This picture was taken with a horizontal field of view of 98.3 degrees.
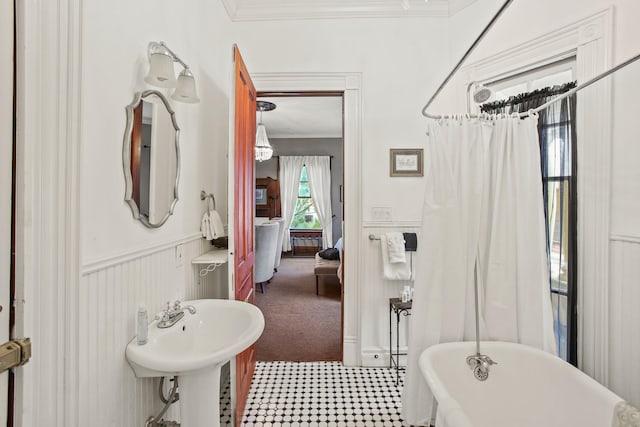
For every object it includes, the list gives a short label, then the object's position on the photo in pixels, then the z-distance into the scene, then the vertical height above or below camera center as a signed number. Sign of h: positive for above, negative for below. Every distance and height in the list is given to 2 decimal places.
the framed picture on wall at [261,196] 6.29 +0.40
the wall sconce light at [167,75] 1.19 +0.64
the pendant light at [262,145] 4.30 +1.11
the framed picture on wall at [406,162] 2.26 +0.43
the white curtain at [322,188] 6.29 +0.59
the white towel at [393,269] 2.18 -0.43
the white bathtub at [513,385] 1.24 -0.82
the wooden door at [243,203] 1.64 +0.07
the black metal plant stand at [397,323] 2.09 -0.86
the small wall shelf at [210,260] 1.67 -0.28
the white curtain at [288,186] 6.30 +0.64
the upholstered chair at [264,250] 3.96 -0.54
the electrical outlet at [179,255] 1.50 -0.23
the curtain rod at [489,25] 0.86 +0.66
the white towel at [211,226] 1.81 -0.08
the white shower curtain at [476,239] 1.43 -0.13
